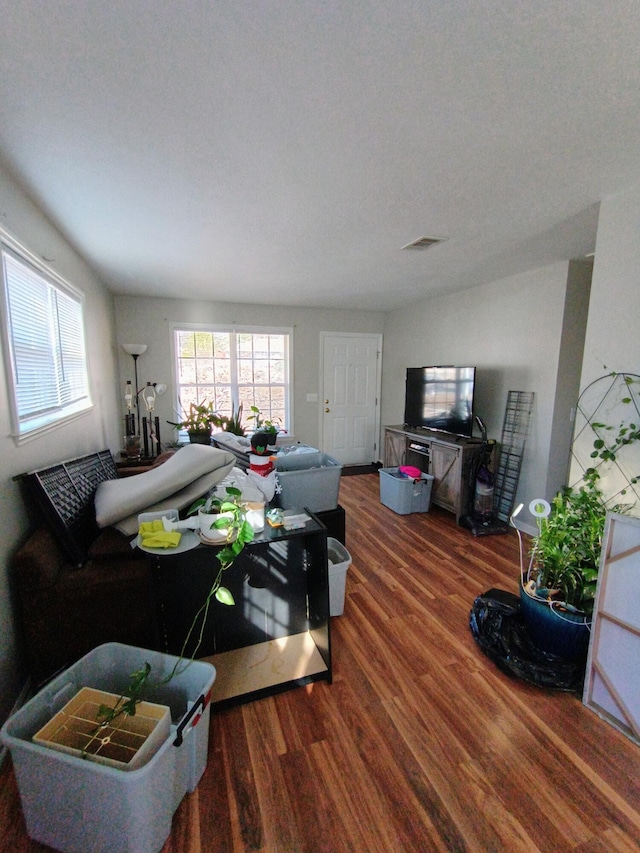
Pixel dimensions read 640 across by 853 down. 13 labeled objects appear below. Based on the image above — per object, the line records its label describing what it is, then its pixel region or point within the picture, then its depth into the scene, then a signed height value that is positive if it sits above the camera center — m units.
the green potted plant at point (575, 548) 1.78 -0.86
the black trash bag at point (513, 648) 1.70 -1.39
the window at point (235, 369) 4.80 +0.10
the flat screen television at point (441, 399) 3.69 -0.21
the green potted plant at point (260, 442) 2.03 -0.40
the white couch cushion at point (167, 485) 1.78 -0.58
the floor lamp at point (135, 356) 3.58 +0.23
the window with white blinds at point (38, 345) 1.67 +0.16
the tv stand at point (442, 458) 3.51 -0.86
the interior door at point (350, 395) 5.42 -0.26
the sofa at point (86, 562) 1.52 -0.85
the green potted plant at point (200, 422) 4.02 -0.56
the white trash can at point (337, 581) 2.06 -1.18
